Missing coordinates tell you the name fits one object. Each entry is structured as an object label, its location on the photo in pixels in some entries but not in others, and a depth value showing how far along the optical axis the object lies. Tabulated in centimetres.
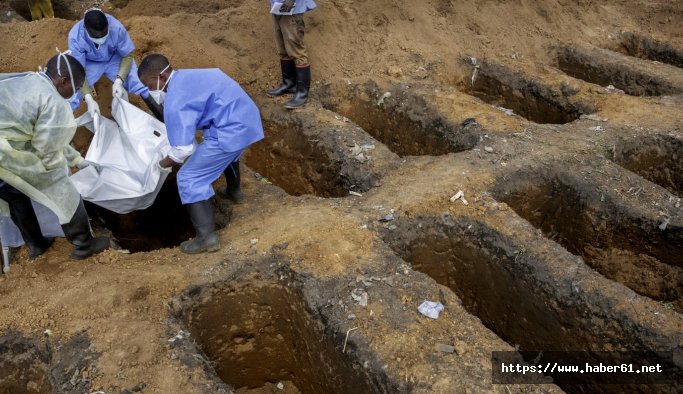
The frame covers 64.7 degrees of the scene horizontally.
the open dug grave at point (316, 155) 542
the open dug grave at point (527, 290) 374
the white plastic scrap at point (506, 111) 621
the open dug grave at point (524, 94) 677
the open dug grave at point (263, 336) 383
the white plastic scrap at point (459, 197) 469
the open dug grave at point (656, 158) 567
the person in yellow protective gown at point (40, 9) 848
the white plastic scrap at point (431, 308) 359
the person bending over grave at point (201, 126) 392
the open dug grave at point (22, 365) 351
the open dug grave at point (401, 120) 602
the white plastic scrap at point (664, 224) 457
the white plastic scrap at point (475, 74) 756
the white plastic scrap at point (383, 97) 675
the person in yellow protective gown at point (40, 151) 358
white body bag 448
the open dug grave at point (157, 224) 537
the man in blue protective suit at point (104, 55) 494
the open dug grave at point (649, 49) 826
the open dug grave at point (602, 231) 468
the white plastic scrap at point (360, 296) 370
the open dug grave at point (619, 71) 718
